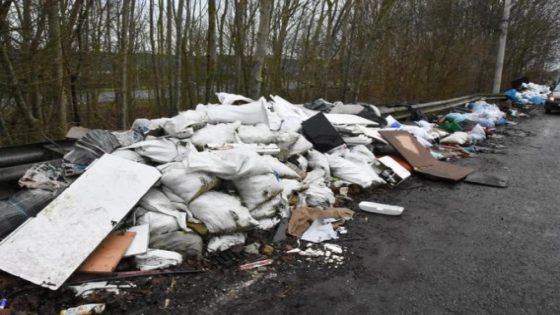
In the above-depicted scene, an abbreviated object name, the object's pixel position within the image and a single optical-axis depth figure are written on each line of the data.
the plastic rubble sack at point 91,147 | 3.53
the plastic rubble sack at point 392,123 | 7.13
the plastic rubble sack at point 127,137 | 4.03
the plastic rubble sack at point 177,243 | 2.88
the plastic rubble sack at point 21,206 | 2.75
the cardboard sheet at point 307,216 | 3.42
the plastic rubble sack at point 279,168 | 4.05
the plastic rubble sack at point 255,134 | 4.52
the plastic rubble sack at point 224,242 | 3.00
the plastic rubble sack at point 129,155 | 3.61
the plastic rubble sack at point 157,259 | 2.70
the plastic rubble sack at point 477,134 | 8.06
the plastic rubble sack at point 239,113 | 4.93
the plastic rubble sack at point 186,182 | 3.22
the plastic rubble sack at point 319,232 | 3.28
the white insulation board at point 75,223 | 2.39
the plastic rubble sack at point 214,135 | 4.13
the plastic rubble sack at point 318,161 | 4.74
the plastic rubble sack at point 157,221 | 2.96
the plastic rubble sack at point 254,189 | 3.47
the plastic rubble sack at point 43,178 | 3.12
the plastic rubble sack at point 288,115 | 5.37
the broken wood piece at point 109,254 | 2.51
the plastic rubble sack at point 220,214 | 3.09
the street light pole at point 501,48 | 16.64
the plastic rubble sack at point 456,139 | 7.56
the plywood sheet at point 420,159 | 5.25
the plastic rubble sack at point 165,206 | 3.06
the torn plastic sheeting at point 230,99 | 5.58
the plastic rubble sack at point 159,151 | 3.70
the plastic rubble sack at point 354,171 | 4.68
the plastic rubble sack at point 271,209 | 3.46
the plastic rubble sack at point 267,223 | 3.41
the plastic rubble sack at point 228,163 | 3.39
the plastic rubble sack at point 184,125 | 4.20
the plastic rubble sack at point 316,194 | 4.03
